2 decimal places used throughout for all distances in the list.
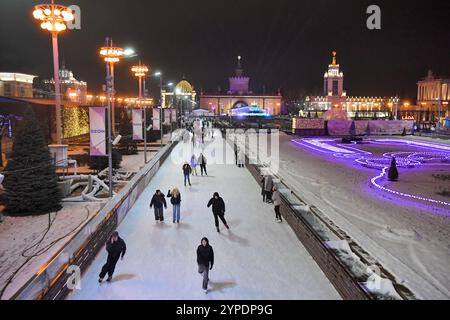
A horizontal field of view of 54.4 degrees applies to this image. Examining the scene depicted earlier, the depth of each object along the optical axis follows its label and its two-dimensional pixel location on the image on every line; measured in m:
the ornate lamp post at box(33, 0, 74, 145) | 20.14
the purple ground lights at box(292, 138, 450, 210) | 20.60
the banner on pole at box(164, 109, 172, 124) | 36.90
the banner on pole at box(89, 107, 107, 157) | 14.19
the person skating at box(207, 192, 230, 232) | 12.11
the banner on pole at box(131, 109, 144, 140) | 21.69
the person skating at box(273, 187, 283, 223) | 13.41
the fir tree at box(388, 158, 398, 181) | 21.38
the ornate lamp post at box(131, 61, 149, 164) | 38.91
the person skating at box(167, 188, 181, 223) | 12.73
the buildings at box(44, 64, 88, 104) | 83.07
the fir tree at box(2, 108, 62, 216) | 14.30
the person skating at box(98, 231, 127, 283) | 8.55
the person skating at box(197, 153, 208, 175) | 21.93
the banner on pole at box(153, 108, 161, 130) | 29.06
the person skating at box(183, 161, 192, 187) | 18.83
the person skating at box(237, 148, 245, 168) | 26.17
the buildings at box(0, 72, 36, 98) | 45.81
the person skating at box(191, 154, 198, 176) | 22.23
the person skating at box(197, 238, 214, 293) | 8.12
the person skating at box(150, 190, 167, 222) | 12.92
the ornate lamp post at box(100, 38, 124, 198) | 27.46
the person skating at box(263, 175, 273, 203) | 15.76
